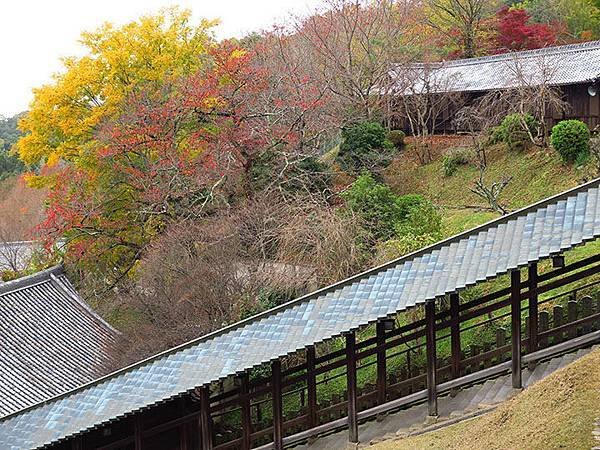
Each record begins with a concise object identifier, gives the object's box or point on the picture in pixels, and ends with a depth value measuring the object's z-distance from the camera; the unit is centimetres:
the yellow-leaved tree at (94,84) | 2842
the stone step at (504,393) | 1216
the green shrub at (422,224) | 2078
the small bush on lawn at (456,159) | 3133
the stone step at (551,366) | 1240
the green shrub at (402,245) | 1973
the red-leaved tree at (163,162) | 2544
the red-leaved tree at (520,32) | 4272
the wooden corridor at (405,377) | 1229
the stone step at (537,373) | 1227
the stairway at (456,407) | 1235
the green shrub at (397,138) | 3516
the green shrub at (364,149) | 3170
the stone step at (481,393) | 1255
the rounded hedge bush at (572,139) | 2598
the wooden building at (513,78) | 2975
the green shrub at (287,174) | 2591
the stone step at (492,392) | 1233
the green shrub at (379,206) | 2269
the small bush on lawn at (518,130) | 2933
